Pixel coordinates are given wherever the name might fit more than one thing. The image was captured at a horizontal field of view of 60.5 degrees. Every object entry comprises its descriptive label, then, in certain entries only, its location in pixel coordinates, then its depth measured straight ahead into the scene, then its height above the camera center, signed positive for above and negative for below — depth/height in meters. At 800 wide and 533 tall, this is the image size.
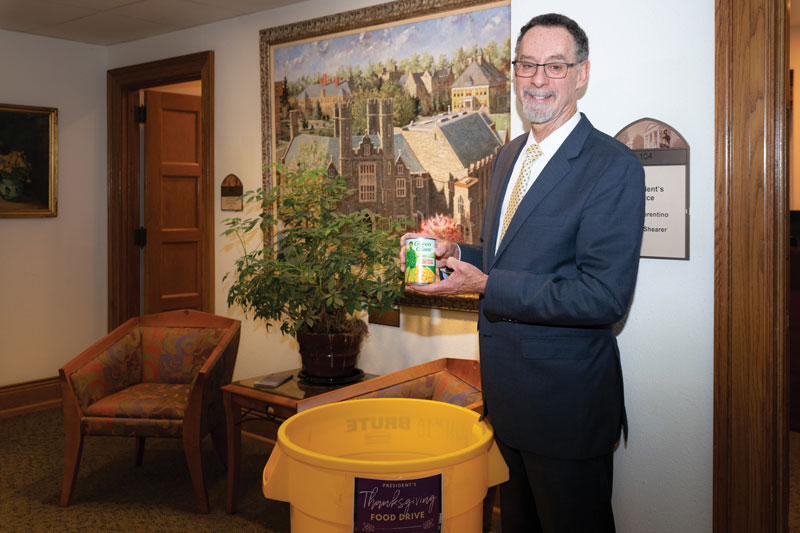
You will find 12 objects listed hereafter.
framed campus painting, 3.19 +0.73
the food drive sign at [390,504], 1.26 -0.48
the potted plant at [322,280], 2.76 -0.14
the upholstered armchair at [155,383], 3.11 -0.67
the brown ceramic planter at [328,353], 2.93 -0.46
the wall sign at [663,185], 1.81 +0.16
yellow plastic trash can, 1.27 -0.46
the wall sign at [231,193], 4.26 +0.33
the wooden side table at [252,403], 2.87 -0.67
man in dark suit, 1.47 -0.10
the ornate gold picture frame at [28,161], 4.57 +0.59
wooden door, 4.97 +0.34
